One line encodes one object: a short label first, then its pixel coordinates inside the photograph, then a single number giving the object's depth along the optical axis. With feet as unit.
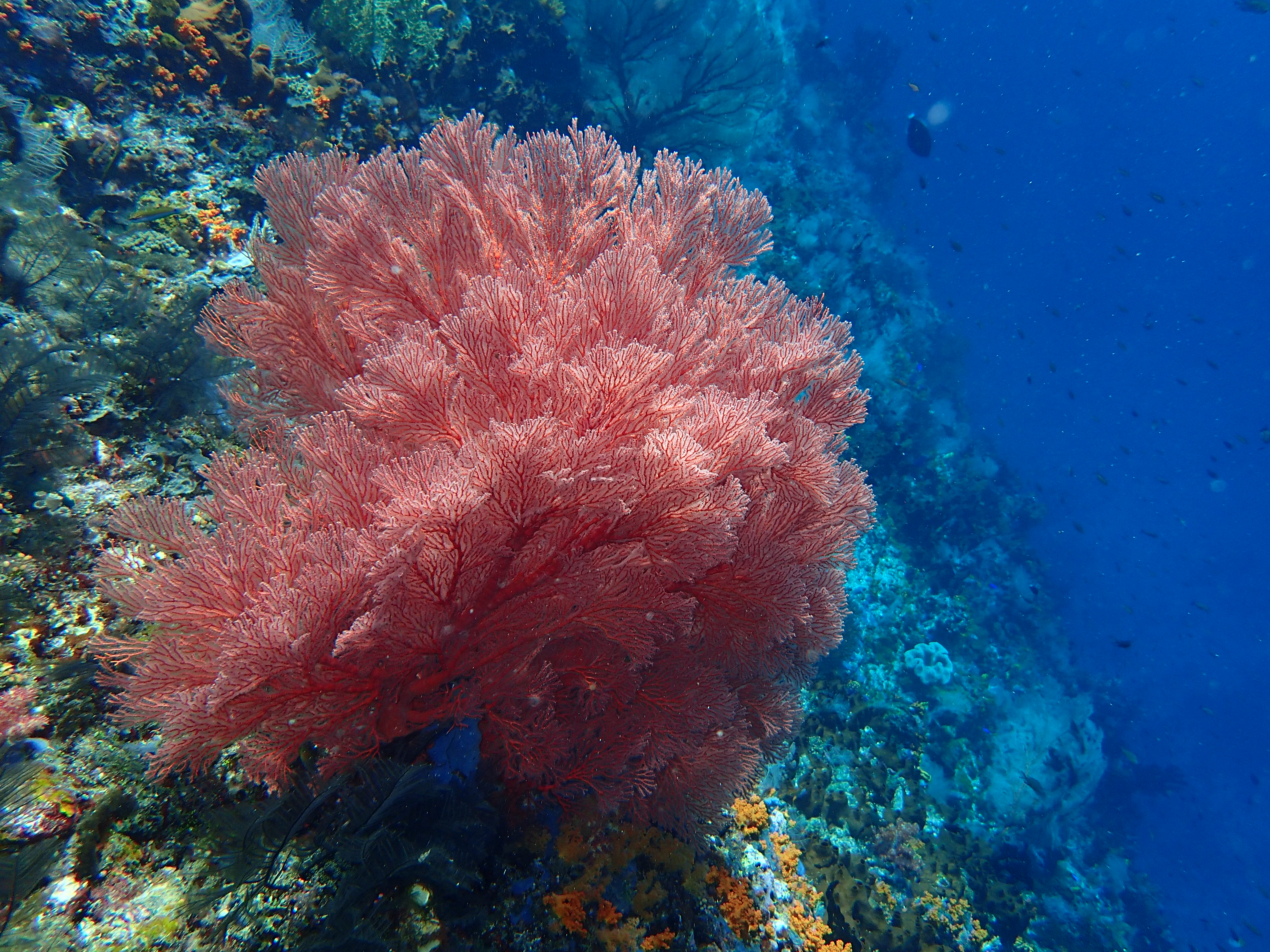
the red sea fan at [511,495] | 6.38
